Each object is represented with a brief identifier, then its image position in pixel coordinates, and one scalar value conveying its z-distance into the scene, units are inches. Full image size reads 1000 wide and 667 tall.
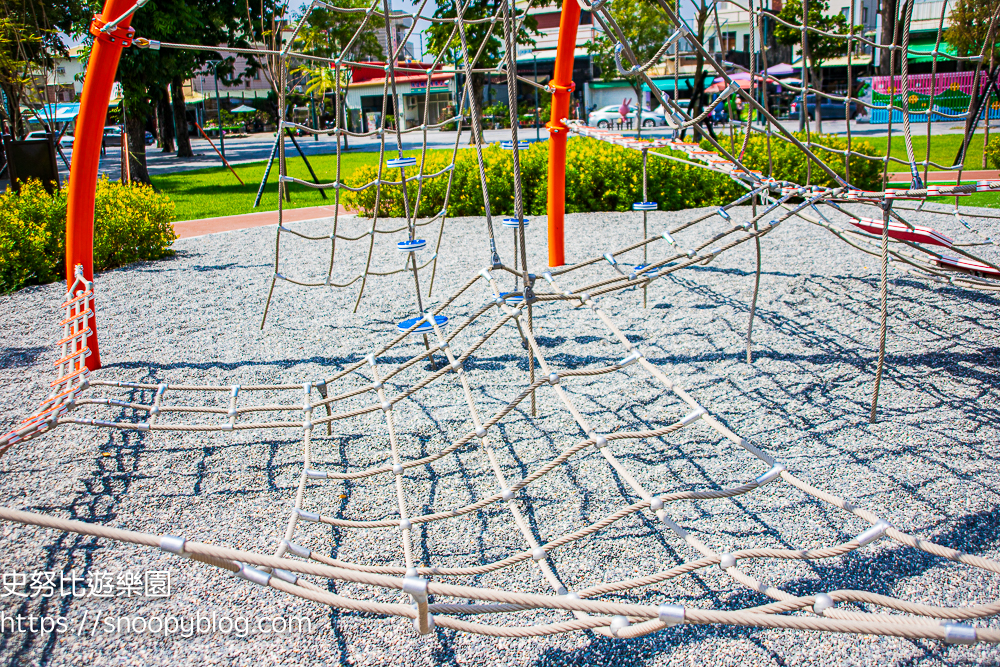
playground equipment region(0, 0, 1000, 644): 59.7
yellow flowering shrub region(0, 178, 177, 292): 233.5
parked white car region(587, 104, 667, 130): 1126.4
